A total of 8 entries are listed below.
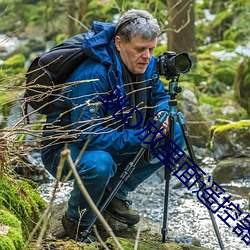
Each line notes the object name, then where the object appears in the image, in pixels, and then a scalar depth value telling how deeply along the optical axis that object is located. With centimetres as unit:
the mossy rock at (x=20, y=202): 418
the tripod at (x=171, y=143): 449
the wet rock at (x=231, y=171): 847
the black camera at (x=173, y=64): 465
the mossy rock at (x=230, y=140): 937
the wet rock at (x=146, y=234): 483
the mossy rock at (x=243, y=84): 1251
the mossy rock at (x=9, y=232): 323
